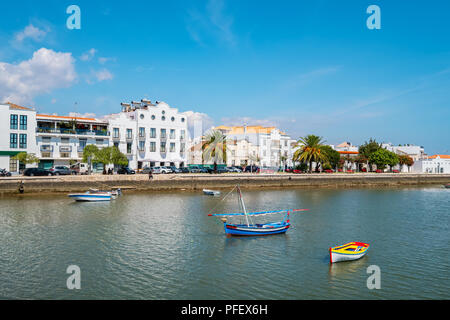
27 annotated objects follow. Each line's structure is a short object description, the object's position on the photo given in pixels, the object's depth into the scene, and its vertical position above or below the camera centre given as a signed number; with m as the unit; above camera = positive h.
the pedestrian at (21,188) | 56.66 -3.07
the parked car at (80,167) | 75.19 +0.10
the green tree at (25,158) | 66.44 +1.76
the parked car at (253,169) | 100.38 -0.60
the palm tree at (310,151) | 89.75 +3.82
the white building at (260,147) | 115.56 +6.21
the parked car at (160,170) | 79.36 -0.60
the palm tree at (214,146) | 82.25 +4.81
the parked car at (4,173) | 63.79 -0.89
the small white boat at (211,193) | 62.81 -4.38
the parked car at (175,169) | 82.00 -0.42
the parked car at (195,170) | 85.46 -0.68
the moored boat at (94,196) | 51.56 -3.94
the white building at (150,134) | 84.00 +7.81
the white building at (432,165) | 141.00 +0.39
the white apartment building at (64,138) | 74.75 +6.15
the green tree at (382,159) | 119.75 +2.39
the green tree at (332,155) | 111.78 +3.33
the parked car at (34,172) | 64.31 -0.74
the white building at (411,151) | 148.38 +6.19
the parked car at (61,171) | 67.75 -0.61
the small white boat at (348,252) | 23.86 -5.57
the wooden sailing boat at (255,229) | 30.39 -5.11
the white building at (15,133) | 69.94 +6.70
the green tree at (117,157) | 72.67 +2.02
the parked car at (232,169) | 93.12 -0.54
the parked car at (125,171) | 75.81 -0.74
